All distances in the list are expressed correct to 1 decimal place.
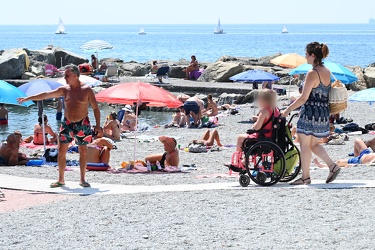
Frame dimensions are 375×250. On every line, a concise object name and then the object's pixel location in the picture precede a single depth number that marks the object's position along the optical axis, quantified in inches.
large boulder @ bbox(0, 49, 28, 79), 1446.9
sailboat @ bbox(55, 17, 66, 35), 6475.4
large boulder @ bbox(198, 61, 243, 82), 1400.3
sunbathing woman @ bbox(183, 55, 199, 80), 1487.5
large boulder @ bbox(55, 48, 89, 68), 1791.3
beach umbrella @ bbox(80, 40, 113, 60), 1648.6
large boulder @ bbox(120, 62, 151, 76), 1619.1
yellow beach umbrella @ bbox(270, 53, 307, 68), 984.3
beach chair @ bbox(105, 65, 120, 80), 1423.5
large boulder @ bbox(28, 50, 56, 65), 1736.0
